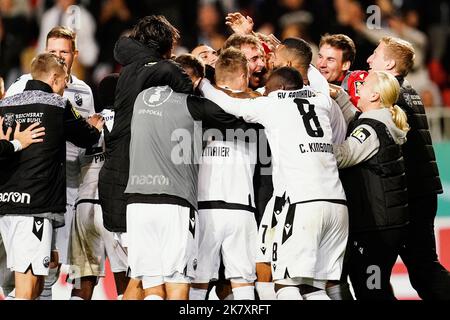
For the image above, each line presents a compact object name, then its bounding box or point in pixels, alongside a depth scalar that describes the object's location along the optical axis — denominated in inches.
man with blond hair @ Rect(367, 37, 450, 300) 744.3
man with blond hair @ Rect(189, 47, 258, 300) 697.0
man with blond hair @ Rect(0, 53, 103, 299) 691.4
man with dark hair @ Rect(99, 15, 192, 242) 694.5
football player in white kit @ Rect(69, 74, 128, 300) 738.8
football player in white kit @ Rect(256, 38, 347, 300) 714.8
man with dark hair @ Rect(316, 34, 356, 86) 771.4
